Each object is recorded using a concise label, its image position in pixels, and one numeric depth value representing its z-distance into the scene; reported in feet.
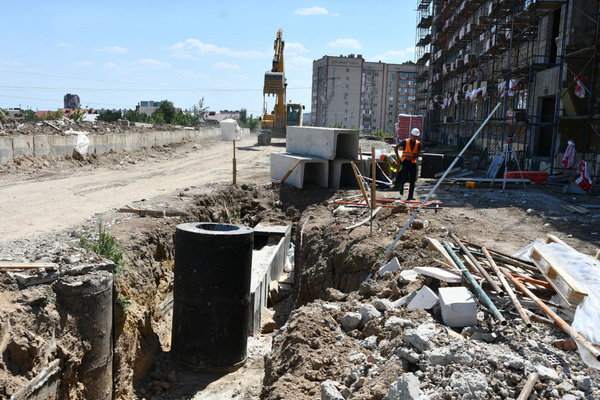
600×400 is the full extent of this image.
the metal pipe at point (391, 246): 25.94
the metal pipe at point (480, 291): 16.10
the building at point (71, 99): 332.92
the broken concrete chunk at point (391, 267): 23.57
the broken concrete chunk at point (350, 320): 18.64
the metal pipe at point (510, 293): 15.34
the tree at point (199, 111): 185.57
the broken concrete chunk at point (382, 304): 18.79
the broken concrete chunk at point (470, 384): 12.48
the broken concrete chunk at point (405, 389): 12.71
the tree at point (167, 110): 171.88
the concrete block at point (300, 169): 46.93
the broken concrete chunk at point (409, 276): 21.04
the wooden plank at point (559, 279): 15.83
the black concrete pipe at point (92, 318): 18.22
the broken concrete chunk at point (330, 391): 14.21
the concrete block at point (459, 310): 16.46
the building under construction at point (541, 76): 54.80
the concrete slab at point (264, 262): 28.94
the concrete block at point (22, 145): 50.01
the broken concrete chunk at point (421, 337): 14.62
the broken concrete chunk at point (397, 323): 16.65
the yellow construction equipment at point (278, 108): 102.78
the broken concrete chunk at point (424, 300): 17.65
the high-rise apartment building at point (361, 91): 315.17
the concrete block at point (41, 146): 52.90
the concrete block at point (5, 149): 48.14
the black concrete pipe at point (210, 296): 23.11
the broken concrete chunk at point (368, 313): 18.38
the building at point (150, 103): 509.27
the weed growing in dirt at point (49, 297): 17.66
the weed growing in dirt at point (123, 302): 20.90
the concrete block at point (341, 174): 47.37
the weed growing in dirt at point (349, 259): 28.23
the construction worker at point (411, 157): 40.88
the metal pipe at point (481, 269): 17.66
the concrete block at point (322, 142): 46.32
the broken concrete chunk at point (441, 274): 18.85
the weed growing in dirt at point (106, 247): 21.76
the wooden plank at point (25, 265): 18.25
